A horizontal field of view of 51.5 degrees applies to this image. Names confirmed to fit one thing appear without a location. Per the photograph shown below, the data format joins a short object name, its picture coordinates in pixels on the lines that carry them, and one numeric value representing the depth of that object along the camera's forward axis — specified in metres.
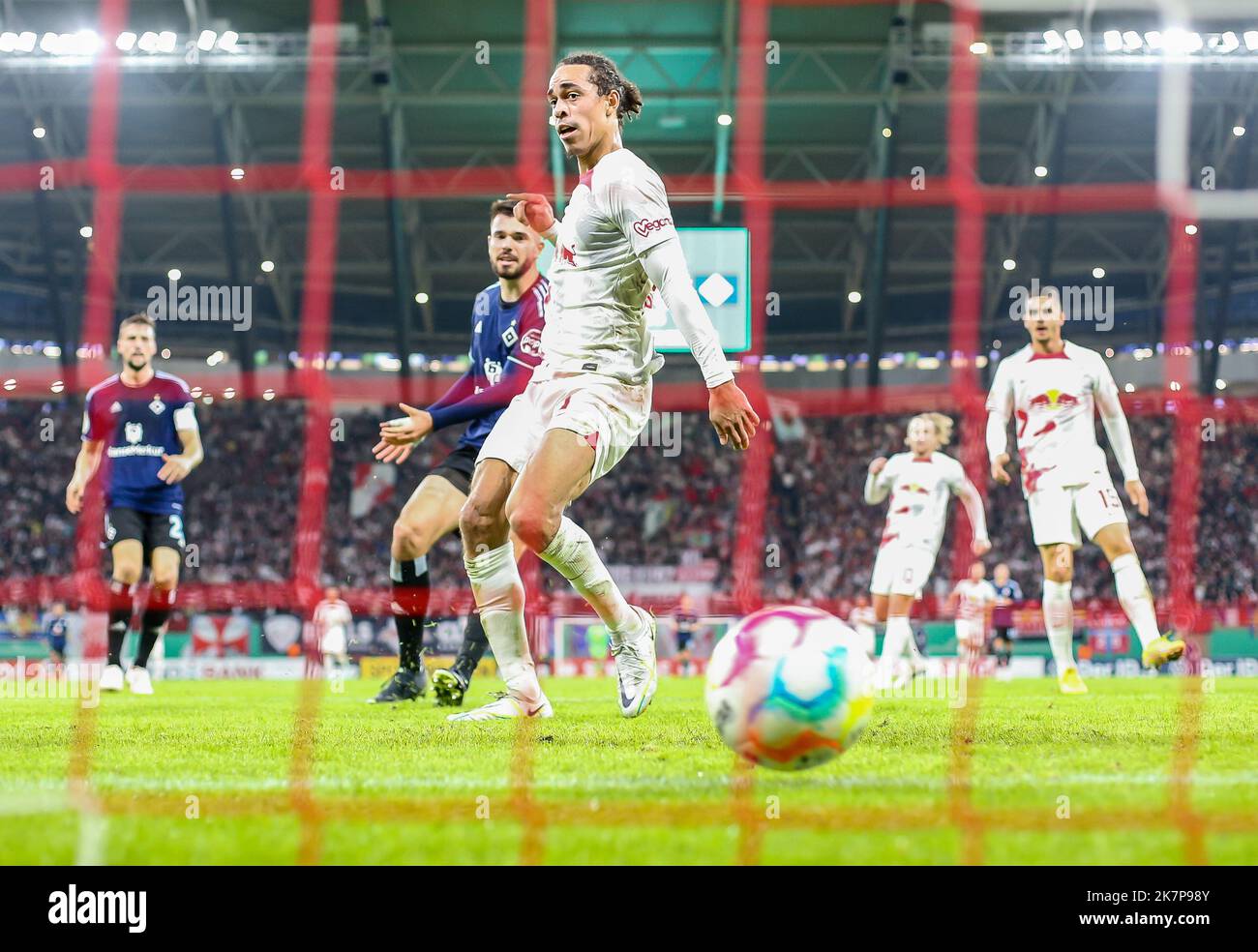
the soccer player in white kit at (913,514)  9.99
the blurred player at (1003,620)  16.38
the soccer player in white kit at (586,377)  4.56
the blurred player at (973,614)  15.22
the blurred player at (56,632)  18.25
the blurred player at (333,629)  17.73
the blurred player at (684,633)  19.06
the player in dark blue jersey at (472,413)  6.36
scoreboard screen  14.79
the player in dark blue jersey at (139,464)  8.55
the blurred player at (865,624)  13.33
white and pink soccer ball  3.52
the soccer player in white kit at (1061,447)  8.16
